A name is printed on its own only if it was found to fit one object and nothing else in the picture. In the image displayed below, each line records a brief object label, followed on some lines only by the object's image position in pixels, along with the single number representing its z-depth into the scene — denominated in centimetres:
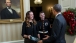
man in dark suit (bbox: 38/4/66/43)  289
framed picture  434
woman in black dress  381
